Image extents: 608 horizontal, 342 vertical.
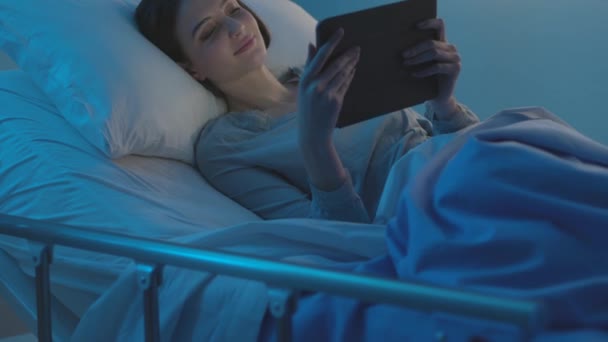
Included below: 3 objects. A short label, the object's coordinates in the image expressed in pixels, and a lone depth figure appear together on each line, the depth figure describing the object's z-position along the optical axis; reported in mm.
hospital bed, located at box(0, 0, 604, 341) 652
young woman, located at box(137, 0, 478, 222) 1196
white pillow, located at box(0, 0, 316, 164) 1306
